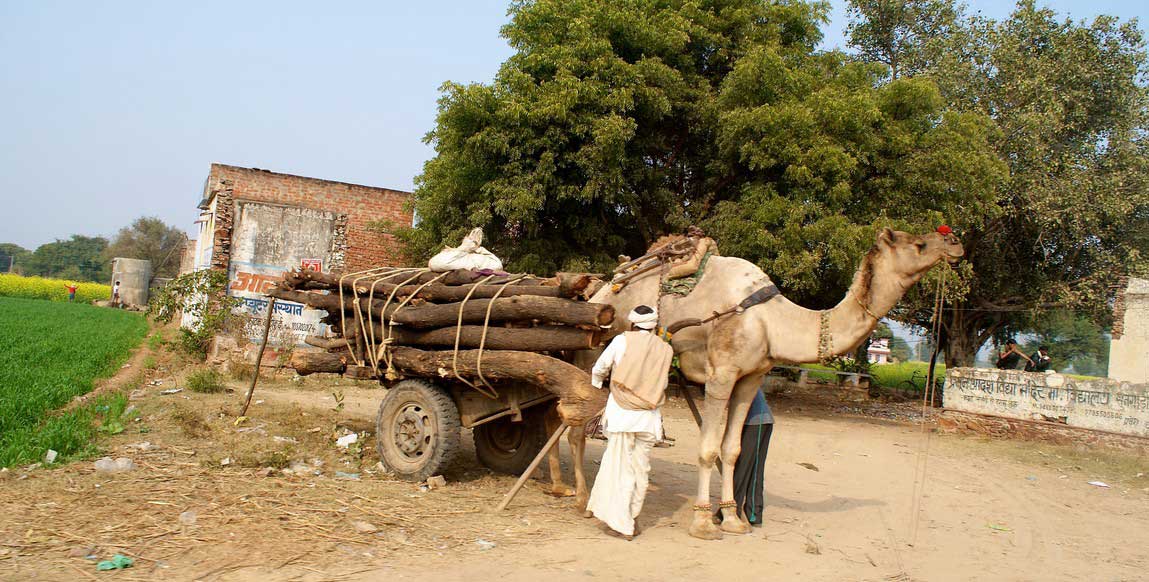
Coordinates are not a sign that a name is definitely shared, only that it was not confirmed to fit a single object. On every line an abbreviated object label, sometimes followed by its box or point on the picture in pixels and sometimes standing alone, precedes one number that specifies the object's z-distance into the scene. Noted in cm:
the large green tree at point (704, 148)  1391
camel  609
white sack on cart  753
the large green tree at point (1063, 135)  1783
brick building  1627
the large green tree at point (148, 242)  6381
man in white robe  591
